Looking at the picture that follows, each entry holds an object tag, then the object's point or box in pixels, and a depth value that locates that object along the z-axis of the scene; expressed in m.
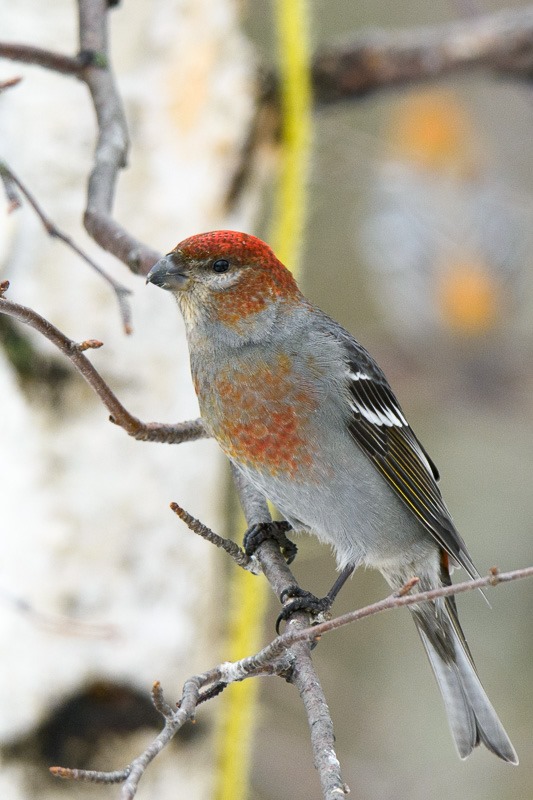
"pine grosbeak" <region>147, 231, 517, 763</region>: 4.60
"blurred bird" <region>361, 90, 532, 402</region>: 10.89
